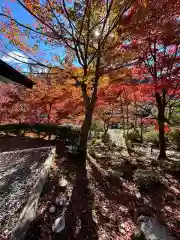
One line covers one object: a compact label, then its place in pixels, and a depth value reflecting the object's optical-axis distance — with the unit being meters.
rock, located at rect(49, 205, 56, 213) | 2.12
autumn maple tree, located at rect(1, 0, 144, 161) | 3.12
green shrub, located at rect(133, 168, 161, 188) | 3.02
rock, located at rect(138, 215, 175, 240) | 1.84
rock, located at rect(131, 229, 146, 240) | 1.81
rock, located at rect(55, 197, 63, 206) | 2.28
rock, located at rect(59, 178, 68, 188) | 2.77
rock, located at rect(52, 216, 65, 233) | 1.85
